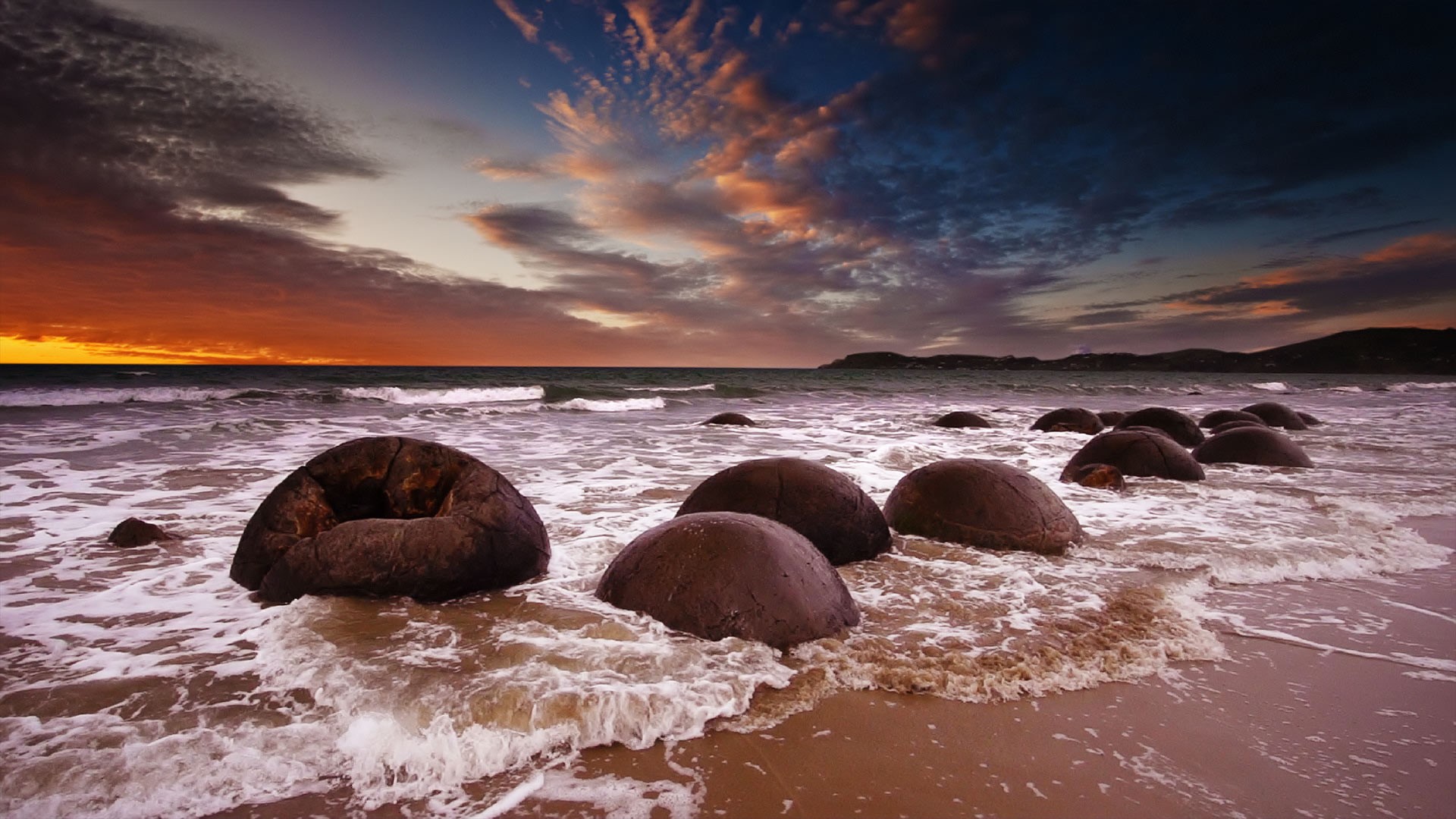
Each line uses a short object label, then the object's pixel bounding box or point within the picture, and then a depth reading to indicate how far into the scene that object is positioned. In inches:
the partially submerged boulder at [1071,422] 580.4
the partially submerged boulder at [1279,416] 617.0
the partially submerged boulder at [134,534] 198.2
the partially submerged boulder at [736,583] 126.2
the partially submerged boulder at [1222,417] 555.2
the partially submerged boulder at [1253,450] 374.0
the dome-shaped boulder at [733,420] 636.7
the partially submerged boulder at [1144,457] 316.2
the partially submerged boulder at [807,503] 181.3
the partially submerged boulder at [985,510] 197.6
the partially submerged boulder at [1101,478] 291.3
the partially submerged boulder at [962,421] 634.2
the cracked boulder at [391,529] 146.5
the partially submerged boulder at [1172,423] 467.5
